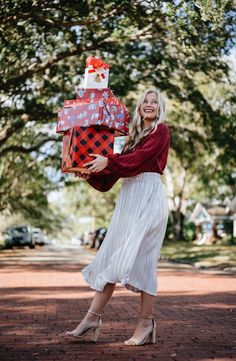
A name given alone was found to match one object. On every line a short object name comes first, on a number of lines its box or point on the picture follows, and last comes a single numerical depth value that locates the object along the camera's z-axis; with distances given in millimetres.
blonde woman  5191
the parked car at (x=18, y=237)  41625
